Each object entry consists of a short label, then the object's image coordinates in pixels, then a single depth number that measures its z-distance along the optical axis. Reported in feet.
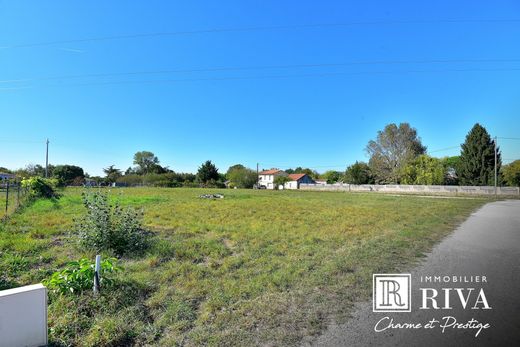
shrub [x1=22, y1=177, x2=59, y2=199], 58.75
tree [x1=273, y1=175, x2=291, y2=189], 236.12
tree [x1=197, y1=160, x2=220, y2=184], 217.56
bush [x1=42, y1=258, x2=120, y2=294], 11.61
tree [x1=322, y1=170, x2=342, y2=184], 288.59
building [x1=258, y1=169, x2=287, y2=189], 282.44
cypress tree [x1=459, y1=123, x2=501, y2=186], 136.46
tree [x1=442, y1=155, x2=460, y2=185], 153.84
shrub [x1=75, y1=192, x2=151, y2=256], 19.45
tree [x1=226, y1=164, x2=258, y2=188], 215.92
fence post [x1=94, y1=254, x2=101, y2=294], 11.64
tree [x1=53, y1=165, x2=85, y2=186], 203.21
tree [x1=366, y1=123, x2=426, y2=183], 175.52
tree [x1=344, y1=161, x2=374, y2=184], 199.41
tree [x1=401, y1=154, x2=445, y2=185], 157.28
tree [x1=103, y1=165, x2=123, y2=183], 230.27
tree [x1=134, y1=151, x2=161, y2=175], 280.22
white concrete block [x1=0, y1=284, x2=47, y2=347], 7.83
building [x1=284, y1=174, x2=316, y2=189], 238.27
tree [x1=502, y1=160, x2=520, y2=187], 133.08
